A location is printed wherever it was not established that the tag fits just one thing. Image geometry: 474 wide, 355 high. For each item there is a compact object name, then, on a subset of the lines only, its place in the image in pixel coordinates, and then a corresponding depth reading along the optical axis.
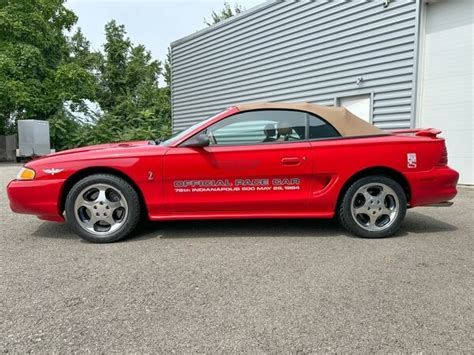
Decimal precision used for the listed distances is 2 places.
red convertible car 3.33
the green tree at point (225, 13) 26.67
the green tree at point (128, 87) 18.30
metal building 6.62
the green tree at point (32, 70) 15.59
